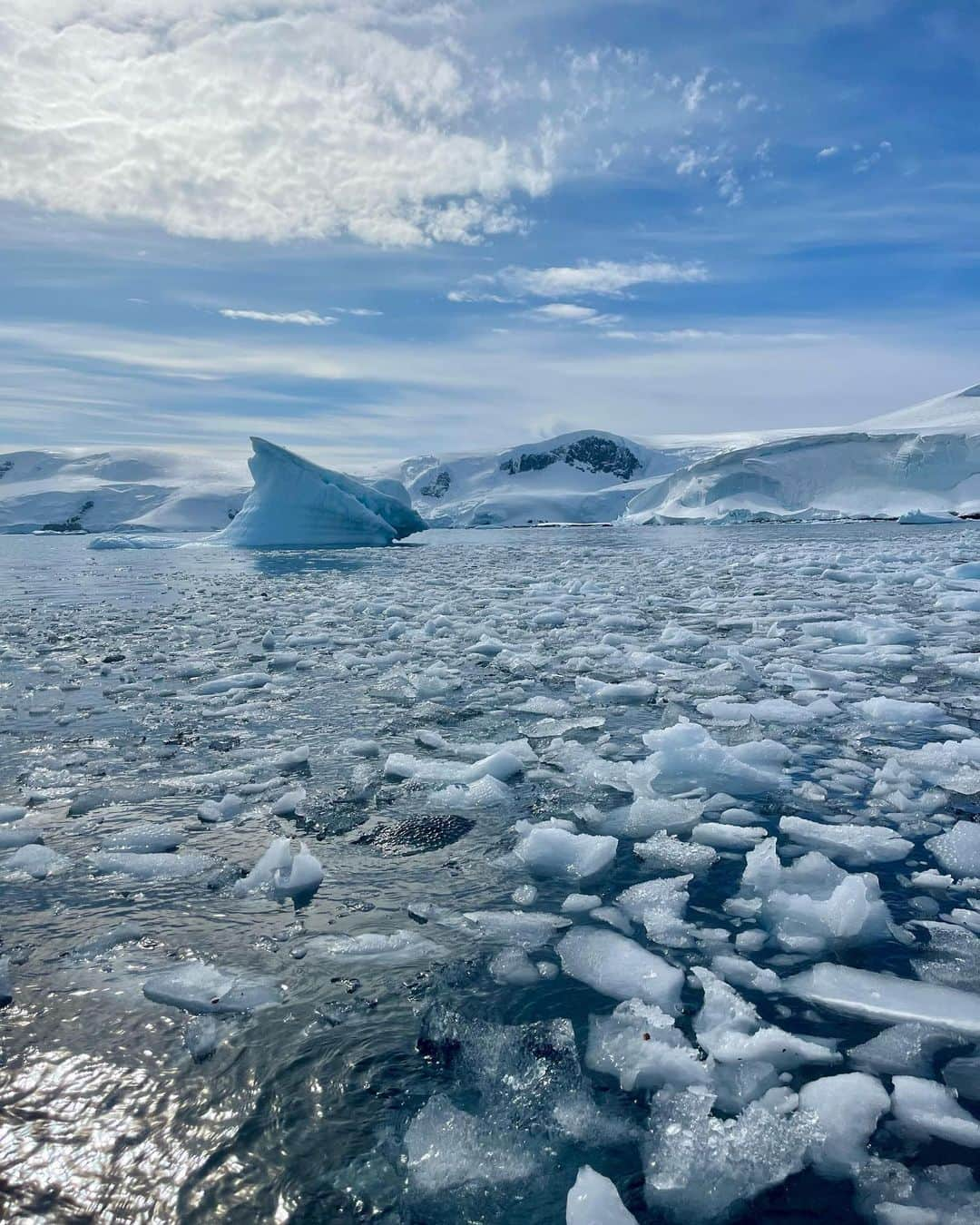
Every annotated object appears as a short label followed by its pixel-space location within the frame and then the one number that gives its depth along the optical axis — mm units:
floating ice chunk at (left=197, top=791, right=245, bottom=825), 3199
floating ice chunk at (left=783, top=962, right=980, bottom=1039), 1926
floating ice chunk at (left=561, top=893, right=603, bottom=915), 2488
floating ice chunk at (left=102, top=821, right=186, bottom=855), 2908
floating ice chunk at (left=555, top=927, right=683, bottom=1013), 2066
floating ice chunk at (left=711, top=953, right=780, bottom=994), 2078
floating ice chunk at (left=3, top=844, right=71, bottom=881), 2703
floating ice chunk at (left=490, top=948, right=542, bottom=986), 2133
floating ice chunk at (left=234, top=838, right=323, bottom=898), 2609
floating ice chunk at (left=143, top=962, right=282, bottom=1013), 2012
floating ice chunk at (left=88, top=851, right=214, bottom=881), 2723
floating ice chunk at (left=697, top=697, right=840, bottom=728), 4469
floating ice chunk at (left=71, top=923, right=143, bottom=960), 2240
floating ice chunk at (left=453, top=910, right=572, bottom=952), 2326
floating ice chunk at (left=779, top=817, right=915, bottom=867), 2770
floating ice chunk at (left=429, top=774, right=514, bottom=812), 3334
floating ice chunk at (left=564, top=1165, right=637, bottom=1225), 1402
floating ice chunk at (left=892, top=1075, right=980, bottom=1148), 1580
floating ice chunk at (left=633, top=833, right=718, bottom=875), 2748
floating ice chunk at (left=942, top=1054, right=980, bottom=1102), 1699
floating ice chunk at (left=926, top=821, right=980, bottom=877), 2676
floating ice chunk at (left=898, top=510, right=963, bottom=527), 41719
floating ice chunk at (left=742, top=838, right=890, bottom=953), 2297
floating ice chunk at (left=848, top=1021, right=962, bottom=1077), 1777
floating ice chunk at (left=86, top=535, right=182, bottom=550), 34156
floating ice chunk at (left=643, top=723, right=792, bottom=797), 3514
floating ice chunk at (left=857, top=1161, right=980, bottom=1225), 1413
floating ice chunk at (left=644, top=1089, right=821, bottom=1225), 1472
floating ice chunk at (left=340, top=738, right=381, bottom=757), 4043
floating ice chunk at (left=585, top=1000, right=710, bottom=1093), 1769
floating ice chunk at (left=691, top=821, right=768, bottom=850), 2922
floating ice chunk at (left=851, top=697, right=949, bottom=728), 4332
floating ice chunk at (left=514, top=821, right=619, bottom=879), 2748
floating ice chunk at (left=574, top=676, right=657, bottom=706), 5070
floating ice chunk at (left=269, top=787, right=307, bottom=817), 3258
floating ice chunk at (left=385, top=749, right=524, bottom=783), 3645
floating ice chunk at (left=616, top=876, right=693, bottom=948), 2316
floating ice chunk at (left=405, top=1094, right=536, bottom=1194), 1525
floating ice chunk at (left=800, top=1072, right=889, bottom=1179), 1547
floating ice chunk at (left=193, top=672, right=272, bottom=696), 5434
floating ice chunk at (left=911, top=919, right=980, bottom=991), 2084
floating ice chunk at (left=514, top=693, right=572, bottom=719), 4762
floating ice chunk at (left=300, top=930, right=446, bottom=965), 2221
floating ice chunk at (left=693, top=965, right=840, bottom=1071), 1809
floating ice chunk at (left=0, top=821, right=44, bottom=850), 2918
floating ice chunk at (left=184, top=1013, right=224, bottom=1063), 1850
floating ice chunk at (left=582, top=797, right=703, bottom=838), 3076
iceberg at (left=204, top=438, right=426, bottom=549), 29047
